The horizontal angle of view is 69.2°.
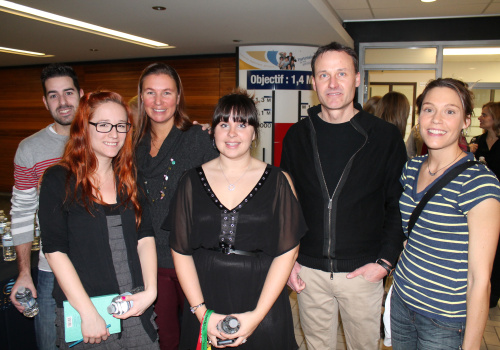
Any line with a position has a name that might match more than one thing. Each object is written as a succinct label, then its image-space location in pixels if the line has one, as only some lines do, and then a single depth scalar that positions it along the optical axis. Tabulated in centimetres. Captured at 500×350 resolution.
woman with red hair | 148
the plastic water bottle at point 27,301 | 191
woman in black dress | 163
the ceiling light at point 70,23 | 415
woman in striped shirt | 136
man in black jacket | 187
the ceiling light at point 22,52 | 709
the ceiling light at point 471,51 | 679
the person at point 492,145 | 368
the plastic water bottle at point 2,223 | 260
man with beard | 194
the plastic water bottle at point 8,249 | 236
